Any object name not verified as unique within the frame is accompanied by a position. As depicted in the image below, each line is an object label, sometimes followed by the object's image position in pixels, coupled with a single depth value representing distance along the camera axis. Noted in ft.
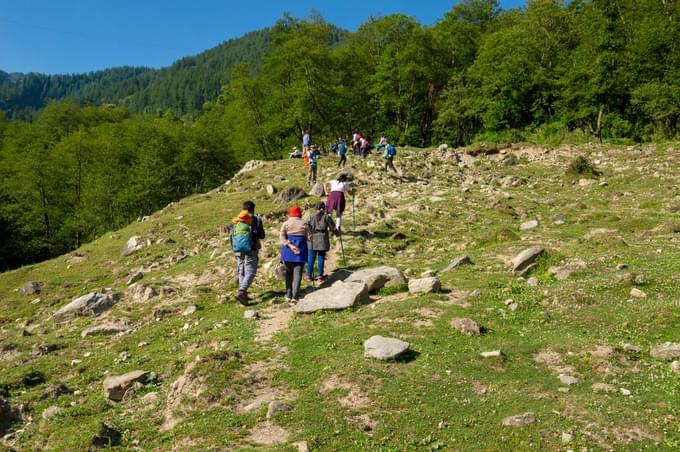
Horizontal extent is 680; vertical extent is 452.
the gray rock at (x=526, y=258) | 42.16
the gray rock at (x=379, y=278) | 40.73
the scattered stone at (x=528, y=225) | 61.00
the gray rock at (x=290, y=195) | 79.94
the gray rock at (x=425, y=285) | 38.06
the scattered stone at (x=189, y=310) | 43.75
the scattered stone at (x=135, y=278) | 59.50
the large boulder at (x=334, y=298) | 37.22
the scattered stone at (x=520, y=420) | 20.47
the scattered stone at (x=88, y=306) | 50.01
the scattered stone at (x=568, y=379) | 23.82
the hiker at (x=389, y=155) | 94.84
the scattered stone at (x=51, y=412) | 26.04
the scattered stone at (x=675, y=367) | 23.54
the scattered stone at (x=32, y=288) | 66.23
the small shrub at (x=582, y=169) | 95.61
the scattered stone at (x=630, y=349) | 26.16
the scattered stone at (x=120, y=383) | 27.76
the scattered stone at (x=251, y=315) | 38.09
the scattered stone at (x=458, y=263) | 45.96
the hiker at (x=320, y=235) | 43.47
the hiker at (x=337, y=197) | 54.65
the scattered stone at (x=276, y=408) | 23.22
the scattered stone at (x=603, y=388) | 22.79
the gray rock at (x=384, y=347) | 27.25
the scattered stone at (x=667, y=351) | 25.07
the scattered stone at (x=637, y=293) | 33.37
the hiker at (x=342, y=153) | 97.58
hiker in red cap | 39.45
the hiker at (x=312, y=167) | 87.35
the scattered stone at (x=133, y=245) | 74.74
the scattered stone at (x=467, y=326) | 30.40
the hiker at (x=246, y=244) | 41.01
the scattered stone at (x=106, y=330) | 42.47
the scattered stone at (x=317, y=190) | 80.28
